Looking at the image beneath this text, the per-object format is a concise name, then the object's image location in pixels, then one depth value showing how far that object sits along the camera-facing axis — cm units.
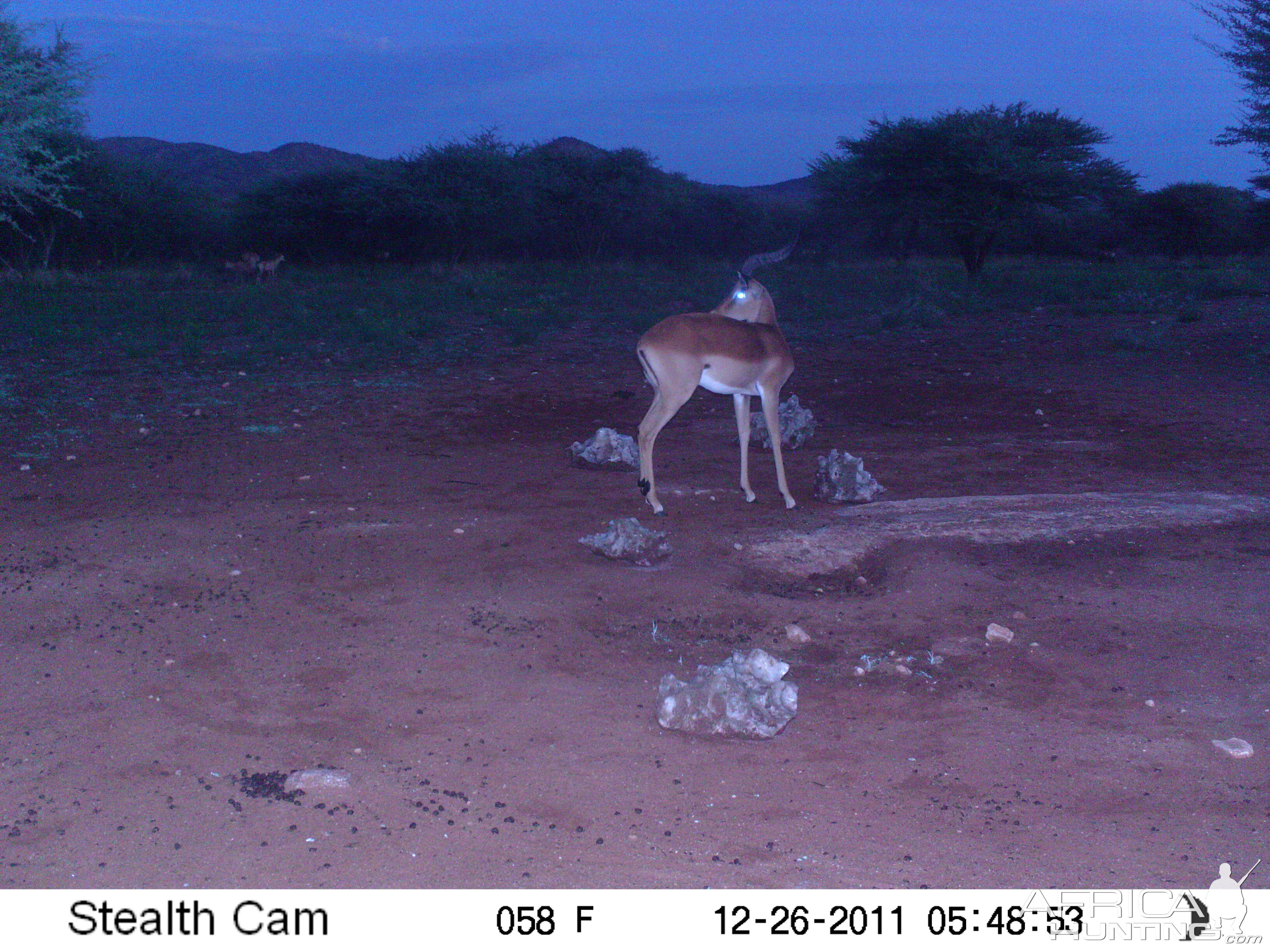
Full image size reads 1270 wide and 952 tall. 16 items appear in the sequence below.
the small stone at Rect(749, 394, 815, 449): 938
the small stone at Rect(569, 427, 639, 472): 827
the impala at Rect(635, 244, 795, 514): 727
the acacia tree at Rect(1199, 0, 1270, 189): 1401
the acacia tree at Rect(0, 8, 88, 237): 1007
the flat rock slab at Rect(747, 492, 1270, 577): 614
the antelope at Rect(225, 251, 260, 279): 2520
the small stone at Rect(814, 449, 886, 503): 736
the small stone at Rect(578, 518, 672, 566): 590
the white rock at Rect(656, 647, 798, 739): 393
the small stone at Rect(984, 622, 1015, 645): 490
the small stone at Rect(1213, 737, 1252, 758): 381
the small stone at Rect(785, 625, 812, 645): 494
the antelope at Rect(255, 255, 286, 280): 2473
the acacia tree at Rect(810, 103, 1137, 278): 2602
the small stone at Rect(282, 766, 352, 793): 349
